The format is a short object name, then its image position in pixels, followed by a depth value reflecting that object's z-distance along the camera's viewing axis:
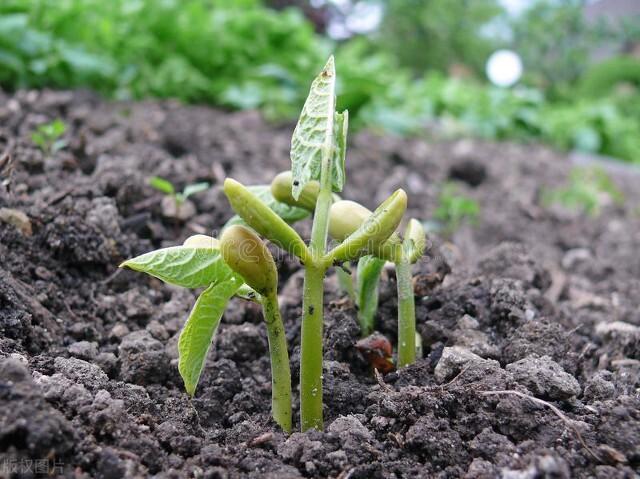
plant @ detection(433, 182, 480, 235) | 0.34
